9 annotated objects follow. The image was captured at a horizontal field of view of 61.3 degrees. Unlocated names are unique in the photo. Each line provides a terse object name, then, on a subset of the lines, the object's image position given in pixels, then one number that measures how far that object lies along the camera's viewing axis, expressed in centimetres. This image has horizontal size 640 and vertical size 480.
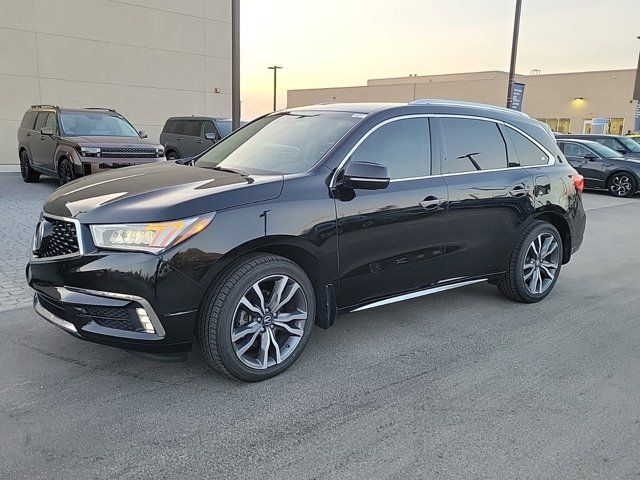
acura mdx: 315
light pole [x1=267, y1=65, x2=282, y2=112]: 4866
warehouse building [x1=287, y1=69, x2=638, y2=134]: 4403
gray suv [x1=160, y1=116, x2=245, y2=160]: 1569
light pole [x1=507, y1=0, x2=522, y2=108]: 1669
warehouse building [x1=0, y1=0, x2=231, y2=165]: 1791
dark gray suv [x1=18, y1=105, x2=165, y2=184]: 1029
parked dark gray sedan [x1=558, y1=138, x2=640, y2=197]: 1552
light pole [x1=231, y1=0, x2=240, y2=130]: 894
